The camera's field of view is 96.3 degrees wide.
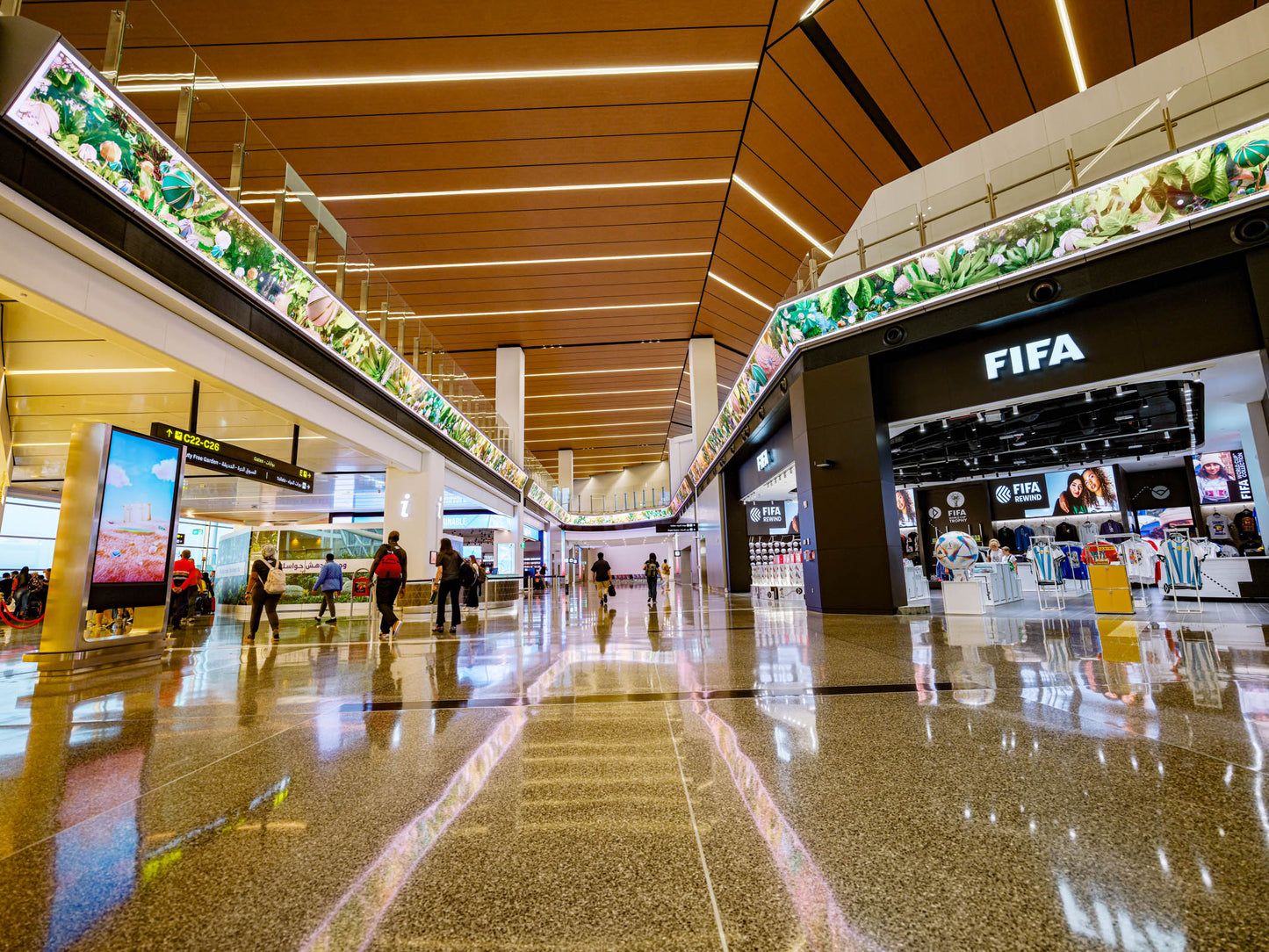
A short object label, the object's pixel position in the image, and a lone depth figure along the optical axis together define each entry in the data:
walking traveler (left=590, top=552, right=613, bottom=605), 13.33
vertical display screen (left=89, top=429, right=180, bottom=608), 5.93
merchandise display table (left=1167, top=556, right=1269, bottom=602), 10.37
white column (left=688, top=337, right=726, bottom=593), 21.92
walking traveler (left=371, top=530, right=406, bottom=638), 8.62
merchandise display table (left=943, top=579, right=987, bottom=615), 9.38
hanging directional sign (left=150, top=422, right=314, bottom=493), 8.25
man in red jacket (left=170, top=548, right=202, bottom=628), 11.44
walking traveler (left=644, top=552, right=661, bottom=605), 14.24
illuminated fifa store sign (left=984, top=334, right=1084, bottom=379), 8.76
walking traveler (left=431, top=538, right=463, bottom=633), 9.20
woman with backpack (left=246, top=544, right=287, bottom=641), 9.01
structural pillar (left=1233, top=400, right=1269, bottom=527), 9.64
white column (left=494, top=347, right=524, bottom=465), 21.72
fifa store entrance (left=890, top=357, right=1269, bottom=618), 9.49
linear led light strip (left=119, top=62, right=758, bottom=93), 9.33
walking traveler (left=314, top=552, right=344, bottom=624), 12.32
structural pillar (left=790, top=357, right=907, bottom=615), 9.82
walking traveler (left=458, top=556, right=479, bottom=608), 12.16
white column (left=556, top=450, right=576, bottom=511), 40.06
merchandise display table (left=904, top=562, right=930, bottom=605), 10.22
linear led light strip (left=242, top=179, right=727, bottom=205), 12.21
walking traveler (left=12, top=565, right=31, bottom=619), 12.84
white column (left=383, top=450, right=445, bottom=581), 14.08
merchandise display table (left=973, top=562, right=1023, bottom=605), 11.32
